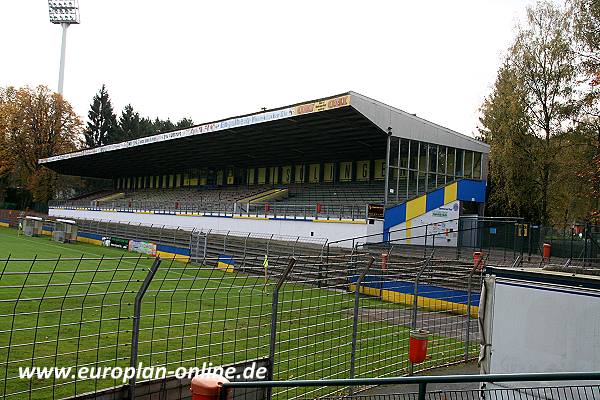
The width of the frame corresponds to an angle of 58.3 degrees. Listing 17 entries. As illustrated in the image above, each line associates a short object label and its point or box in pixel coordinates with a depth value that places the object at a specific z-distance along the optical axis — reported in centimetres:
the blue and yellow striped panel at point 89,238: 3838
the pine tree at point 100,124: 8819
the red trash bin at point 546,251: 1969
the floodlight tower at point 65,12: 8081
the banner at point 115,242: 3497
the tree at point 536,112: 2767
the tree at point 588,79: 2316
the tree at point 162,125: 9489
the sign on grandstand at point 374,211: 2517
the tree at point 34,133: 6084
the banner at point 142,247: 3216
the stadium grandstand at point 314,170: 2600
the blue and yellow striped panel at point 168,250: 3015
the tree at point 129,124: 8800
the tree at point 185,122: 10106
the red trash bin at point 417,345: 778
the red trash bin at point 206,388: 374
